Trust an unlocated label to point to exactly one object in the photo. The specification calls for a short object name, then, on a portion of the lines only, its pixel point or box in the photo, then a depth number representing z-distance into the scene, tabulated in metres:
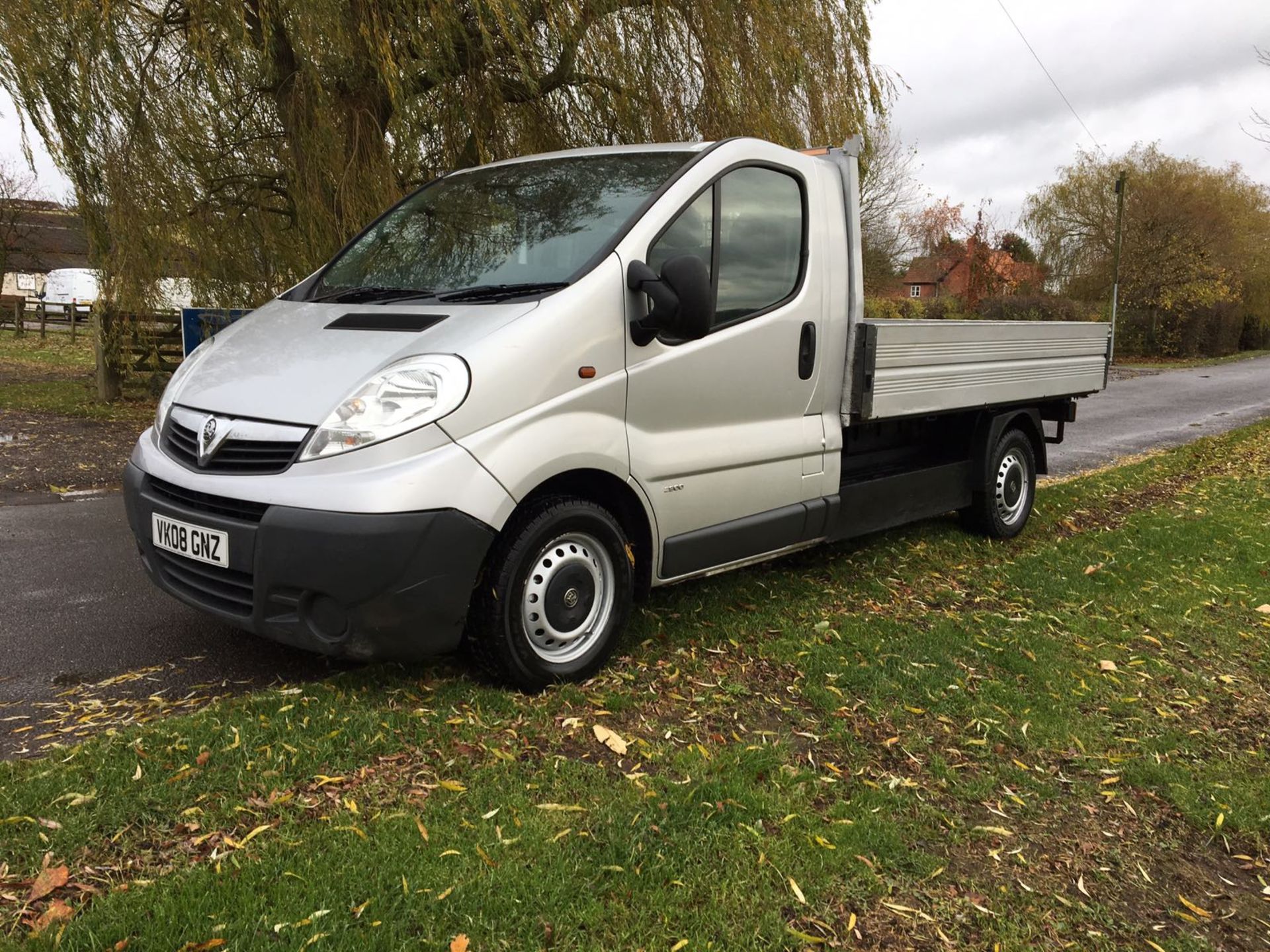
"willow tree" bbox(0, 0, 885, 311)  7.52
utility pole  32.16
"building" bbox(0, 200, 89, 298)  24.33
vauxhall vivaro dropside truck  3.23
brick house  37.03
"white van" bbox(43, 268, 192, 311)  35.84
